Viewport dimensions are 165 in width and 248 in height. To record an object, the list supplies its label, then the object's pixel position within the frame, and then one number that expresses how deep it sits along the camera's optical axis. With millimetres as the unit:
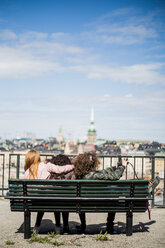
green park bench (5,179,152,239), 5062
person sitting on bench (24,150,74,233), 5353
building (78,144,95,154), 165900
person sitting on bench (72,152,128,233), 5148
